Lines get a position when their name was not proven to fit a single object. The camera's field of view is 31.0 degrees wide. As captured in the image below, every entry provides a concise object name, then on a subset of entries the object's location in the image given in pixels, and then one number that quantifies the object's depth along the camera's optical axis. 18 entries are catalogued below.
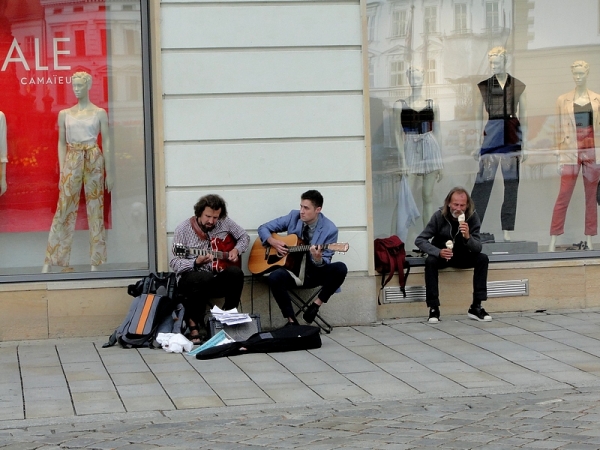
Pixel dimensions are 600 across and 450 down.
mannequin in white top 10.08
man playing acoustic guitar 9.45
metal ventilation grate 10.34
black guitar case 8.56
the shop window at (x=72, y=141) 9.98
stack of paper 8.96
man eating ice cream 10.06
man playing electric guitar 9.27
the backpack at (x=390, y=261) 10.23
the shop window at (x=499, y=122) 10.96
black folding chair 9.72
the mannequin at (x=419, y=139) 10.99
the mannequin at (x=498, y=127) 11.20
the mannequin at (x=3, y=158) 10.00
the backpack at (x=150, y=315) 9.07
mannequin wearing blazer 11.30
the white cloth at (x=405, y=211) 10.91
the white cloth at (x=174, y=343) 8.84
